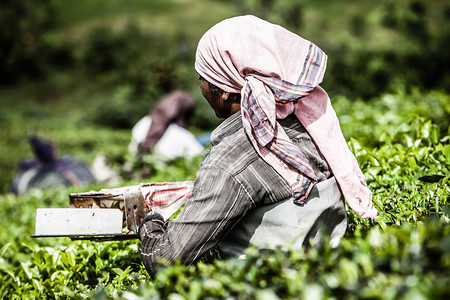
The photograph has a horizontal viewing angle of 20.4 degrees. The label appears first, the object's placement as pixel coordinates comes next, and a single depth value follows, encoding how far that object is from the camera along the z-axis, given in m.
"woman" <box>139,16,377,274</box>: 3.12
